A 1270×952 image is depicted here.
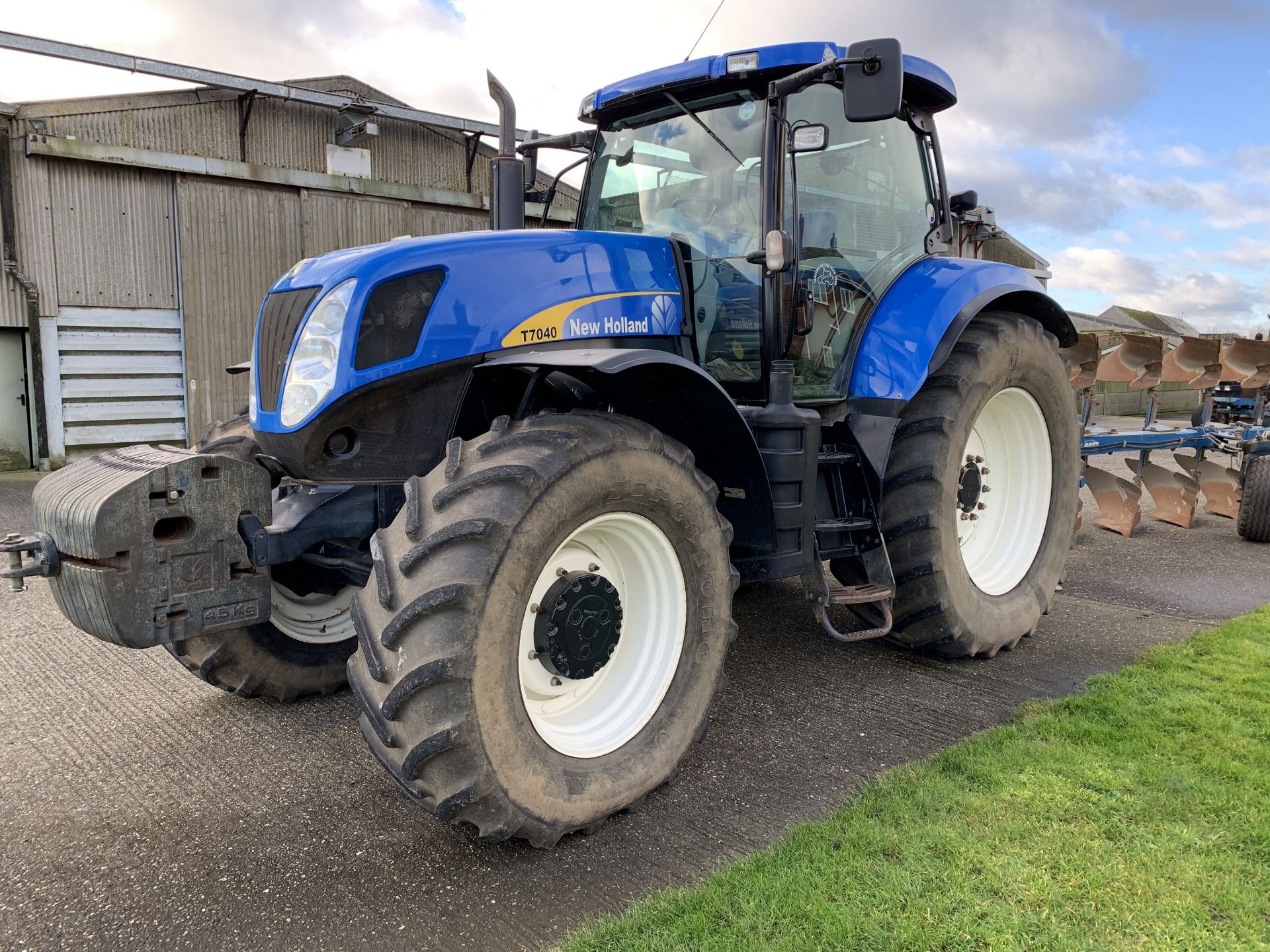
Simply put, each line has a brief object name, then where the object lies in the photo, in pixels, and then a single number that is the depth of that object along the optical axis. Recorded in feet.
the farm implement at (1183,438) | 22.97
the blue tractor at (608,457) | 7.88
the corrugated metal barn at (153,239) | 33.83
